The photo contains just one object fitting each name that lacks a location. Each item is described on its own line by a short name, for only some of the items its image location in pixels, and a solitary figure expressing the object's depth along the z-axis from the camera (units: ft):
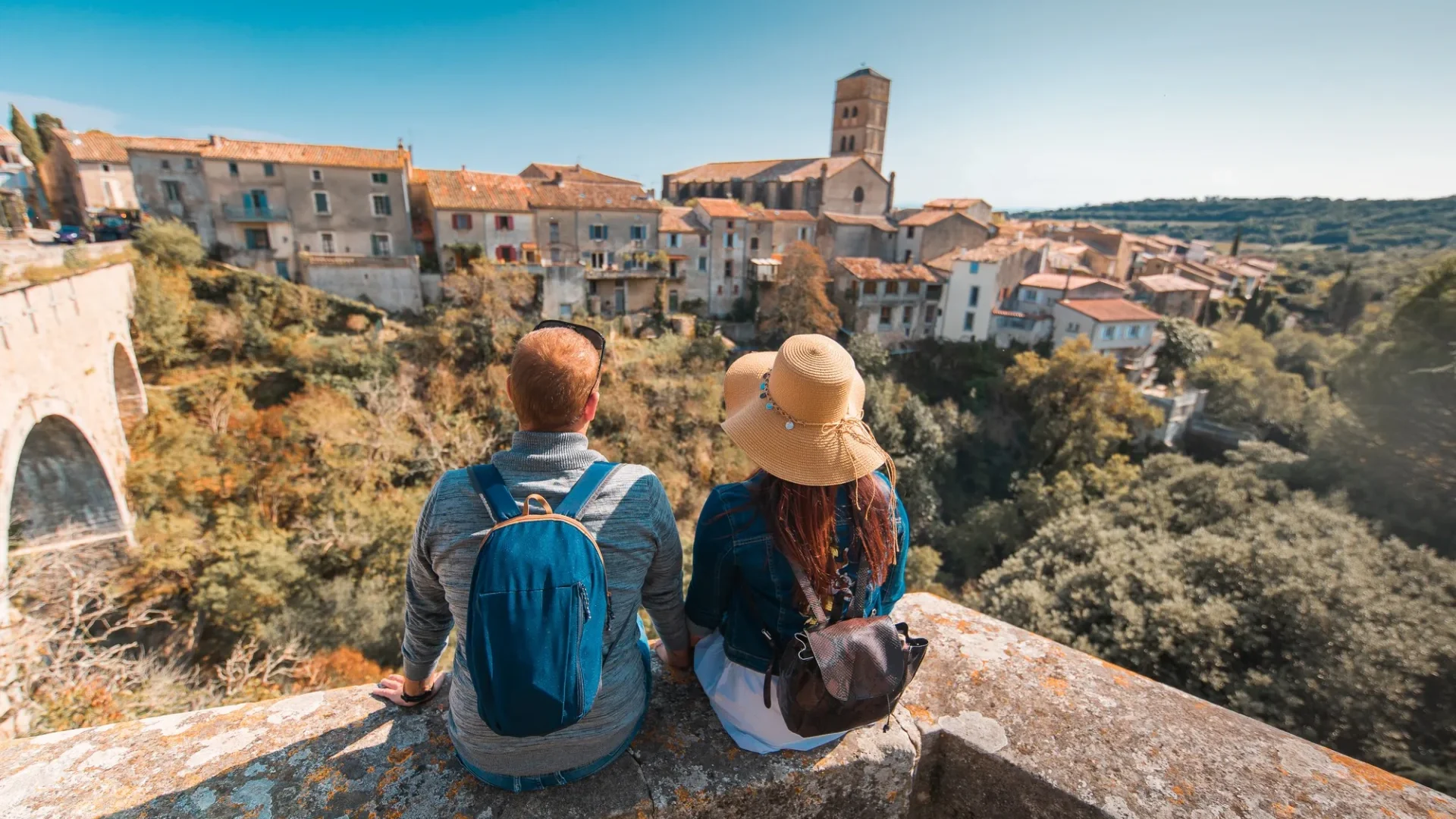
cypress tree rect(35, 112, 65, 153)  110.73
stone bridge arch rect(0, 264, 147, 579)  31.19
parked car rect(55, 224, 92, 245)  75.82
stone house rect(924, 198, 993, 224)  127.85
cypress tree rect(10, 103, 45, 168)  108.99
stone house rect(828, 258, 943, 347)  104.37
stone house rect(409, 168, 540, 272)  85.35
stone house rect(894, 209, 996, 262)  114.83
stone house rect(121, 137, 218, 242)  79.15
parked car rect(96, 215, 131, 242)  78.12
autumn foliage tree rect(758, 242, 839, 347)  96.53
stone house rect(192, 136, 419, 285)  79.61
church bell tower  152.76
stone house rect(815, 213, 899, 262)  116.98
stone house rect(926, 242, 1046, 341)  102.27
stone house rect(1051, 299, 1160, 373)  95.76
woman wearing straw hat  6.28
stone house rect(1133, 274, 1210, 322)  121.19
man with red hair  5.72
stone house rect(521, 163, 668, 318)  89.04
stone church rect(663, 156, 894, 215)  124.98
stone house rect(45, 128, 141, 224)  94.73
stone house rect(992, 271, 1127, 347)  102.68
